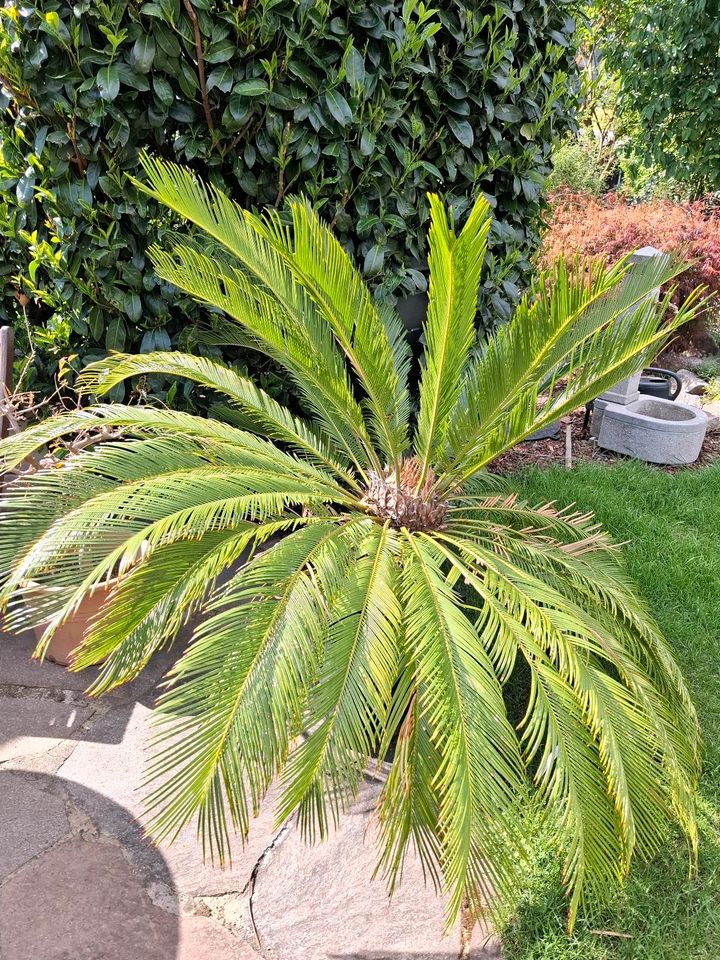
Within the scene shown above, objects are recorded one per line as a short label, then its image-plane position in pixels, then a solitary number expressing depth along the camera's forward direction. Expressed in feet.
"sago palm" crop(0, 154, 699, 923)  5.24
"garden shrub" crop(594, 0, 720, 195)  23.99
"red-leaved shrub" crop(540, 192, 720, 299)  22.59
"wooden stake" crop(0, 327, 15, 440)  9.09
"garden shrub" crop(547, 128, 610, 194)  28.99
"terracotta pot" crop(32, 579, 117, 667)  8.35
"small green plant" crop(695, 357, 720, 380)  21.57
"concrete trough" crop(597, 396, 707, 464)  15.46
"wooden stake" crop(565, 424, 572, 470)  14.92
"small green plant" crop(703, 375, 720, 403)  20.07
